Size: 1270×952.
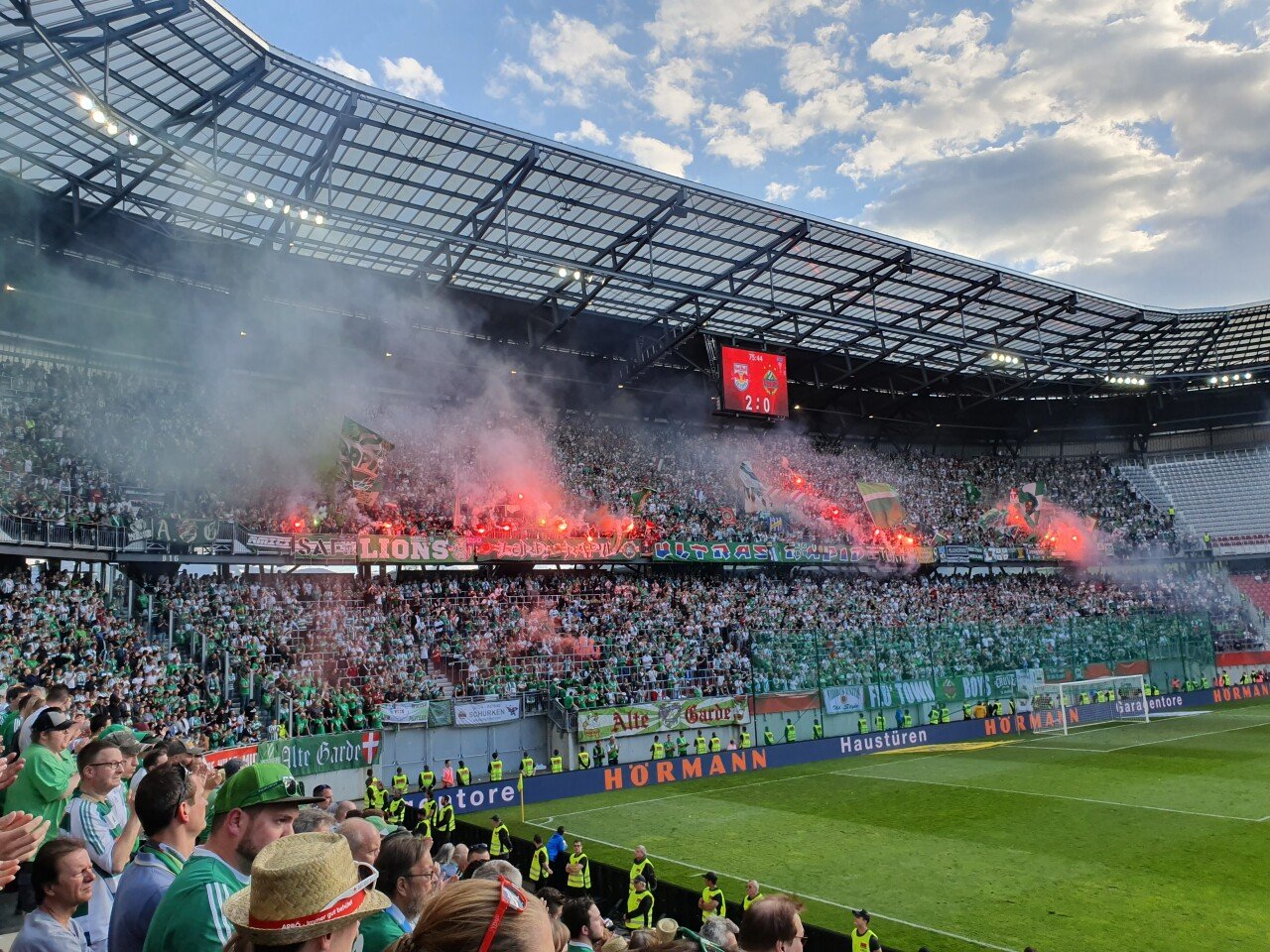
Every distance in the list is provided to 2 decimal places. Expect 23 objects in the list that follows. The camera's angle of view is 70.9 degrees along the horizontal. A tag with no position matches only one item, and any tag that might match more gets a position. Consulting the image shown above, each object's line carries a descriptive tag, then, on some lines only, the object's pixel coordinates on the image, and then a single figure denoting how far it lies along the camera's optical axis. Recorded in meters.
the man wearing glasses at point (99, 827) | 5.38
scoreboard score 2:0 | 37.25
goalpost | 33.41
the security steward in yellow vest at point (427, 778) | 22.69
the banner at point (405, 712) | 25.95
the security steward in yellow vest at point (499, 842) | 15.13
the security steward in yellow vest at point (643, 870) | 12.86
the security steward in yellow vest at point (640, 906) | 12.47
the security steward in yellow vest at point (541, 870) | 14.80
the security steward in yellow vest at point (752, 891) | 11.14
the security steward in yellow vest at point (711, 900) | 11.20
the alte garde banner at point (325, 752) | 21.86
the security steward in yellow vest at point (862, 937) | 9.58
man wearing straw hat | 2.26
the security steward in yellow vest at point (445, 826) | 17.45
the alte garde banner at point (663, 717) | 28.59
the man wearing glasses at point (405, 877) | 3.87
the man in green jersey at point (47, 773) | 5.75
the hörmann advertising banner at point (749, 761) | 22.48
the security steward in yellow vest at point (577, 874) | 14.27
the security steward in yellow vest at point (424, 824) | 15.67
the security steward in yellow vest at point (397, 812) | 18.03
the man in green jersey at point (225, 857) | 3.17
